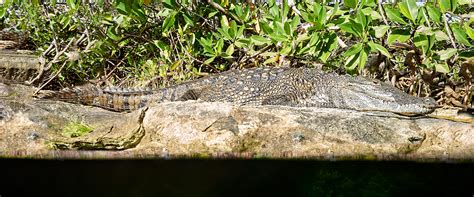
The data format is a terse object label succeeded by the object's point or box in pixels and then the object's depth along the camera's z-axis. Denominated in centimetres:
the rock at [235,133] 256
